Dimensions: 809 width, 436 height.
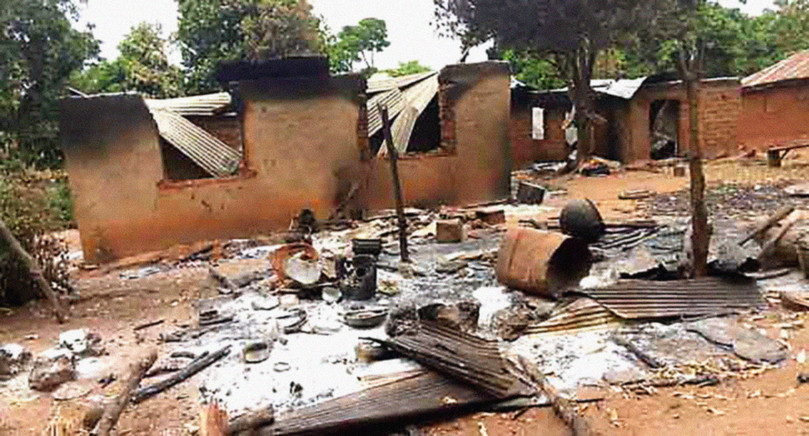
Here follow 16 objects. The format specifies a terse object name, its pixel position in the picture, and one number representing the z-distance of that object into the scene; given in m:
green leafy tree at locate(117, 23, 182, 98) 22.92
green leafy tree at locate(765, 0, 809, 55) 26.61
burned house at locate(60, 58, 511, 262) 10.51
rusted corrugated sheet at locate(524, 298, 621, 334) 5.63
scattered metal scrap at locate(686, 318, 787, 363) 4.86
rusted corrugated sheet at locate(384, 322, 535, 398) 4.54
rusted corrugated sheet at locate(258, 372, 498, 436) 4.13
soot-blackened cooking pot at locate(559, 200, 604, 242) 8.49
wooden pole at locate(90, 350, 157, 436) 3.94
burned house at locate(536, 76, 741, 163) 18.97
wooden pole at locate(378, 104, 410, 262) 8.28
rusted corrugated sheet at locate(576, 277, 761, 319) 5.74
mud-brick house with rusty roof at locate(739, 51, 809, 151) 19.67
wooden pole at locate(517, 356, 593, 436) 3.95
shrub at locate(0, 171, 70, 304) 7.49
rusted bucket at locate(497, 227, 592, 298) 6.46
